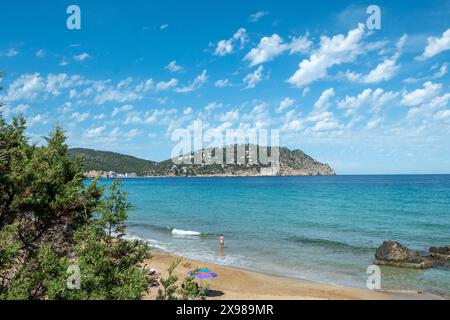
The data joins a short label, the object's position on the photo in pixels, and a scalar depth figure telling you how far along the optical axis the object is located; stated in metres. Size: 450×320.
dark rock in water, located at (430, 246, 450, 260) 33.71
